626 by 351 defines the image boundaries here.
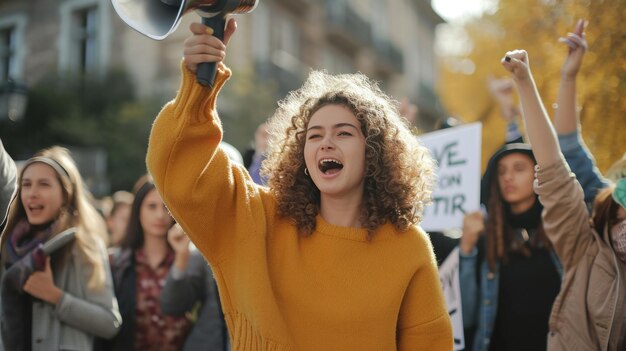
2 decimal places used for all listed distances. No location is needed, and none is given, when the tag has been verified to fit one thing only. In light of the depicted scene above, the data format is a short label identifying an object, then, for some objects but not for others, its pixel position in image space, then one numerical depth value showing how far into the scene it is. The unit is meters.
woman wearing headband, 3.04
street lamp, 7.14
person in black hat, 3.26
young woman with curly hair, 1.80
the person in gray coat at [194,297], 3.29
